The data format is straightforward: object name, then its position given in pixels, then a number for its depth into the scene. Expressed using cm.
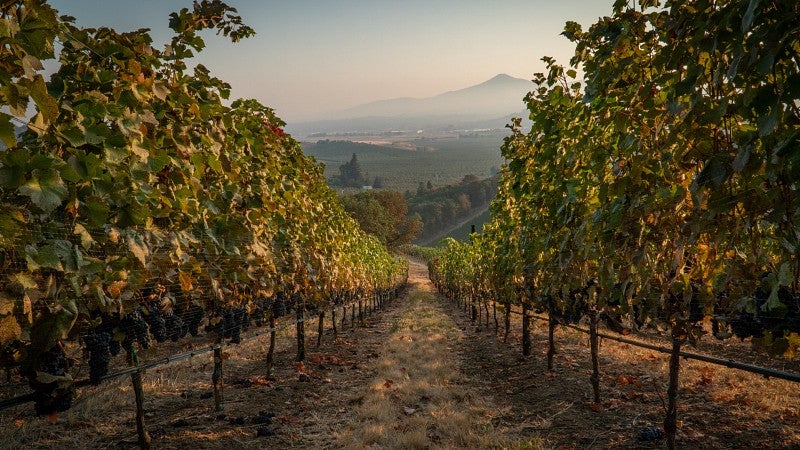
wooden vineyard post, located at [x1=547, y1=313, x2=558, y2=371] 842
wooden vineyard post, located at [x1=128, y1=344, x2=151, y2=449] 471
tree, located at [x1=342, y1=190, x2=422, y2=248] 5770
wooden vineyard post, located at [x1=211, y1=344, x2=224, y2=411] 646
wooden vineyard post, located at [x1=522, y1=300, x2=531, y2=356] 1005
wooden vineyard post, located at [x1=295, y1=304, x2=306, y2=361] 971
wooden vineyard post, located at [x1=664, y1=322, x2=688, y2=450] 415
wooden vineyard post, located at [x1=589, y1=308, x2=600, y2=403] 635
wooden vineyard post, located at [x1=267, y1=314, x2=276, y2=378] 834
